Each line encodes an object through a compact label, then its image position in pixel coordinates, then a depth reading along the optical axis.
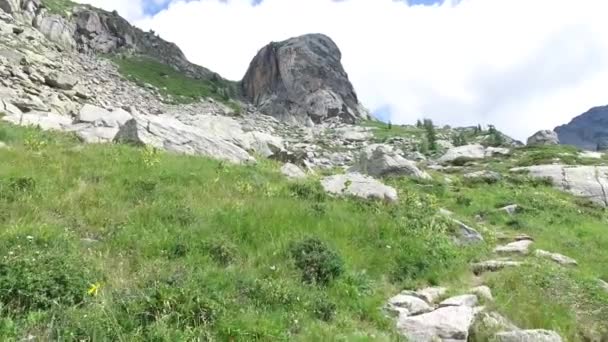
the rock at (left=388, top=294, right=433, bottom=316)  9.18
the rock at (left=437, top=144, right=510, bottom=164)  49.54
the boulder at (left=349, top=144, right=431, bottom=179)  28.83
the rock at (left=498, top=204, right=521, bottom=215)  21.99
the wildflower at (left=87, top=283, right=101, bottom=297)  6.67
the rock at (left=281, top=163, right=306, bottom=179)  20.05
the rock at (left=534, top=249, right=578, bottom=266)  14.01
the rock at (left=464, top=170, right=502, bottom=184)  32.22
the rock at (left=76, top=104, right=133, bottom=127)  25.52
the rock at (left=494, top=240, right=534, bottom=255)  14.45
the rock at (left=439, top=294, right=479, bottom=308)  9.60
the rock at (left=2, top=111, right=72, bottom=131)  23.47
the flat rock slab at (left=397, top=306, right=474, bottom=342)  8.29
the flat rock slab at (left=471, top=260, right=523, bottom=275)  12.24
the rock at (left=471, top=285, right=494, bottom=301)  10.16
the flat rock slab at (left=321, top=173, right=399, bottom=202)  16.70
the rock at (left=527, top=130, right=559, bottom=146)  96.38
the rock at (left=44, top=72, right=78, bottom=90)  42.78
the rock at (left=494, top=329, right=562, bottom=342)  8.23
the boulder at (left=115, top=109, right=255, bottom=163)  21.94
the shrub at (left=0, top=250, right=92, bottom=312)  6.77
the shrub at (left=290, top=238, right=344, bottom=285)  9.41
